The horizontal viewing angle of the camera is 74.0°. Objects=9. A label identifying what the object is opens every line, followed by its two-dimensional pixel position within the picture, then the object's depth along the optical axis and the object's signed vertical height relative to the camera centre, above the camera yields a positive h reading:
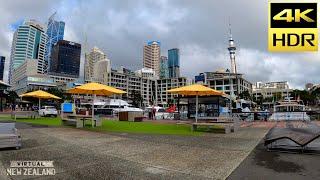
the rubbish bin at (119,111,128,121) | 19.24 -1.37
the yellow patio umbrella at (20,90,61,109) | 18.79 +0.51
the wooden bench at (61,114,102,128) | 13.26 -1.24
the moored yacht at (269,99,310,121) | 21.03 -1.30
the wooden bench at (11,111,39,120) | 20.44 -1.36
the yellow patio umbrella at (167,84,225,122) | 11.88 +0.64
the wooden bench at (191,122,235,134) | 11.19 -1.23
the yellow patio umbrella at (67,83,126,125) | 12.60 +0.67
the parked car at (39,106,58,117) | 25.83 -1.45
